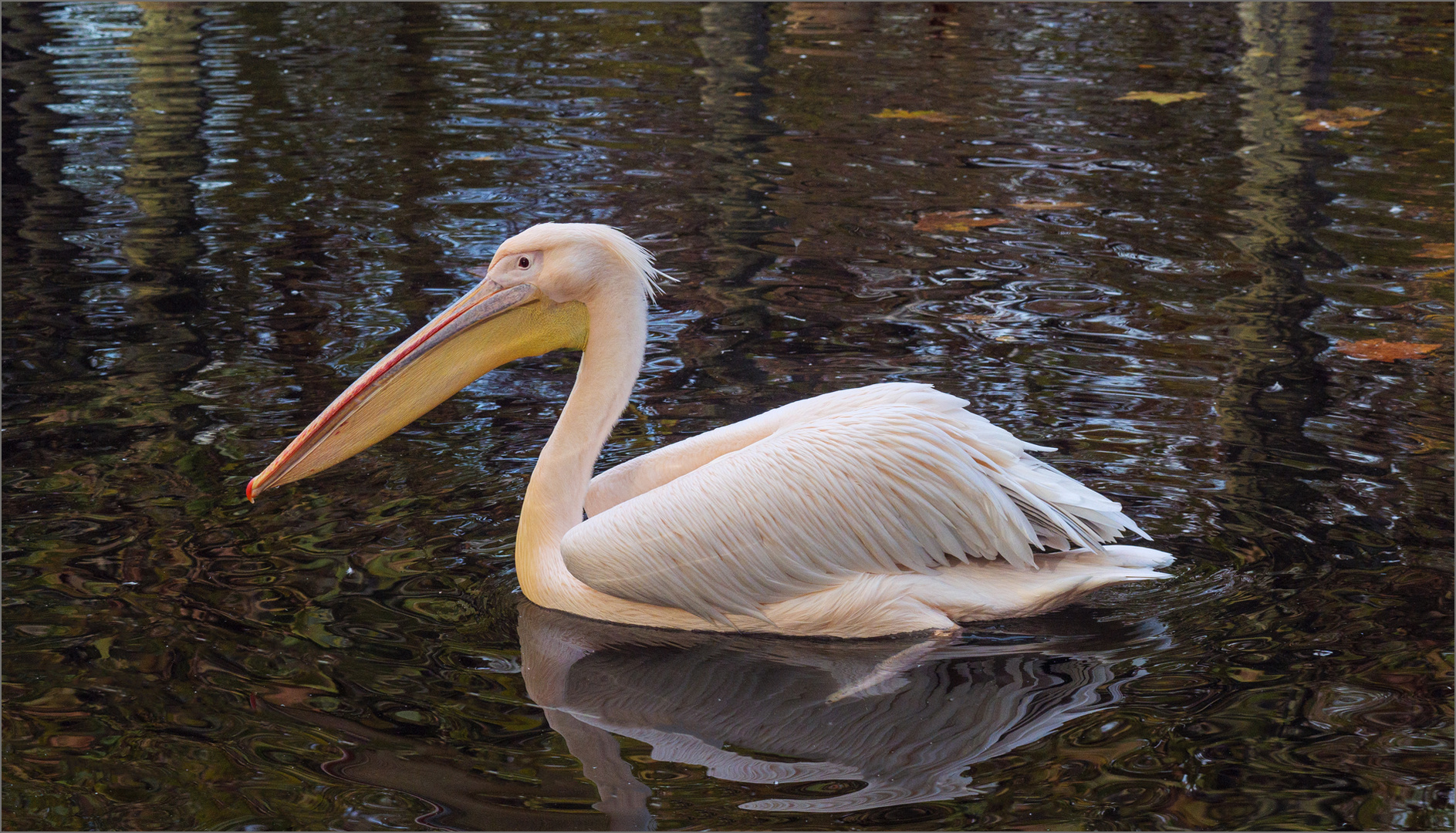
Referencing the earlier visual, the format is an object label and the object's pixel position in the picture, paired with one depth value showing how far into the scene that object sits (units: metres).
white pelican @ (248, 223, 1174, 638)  3.20
